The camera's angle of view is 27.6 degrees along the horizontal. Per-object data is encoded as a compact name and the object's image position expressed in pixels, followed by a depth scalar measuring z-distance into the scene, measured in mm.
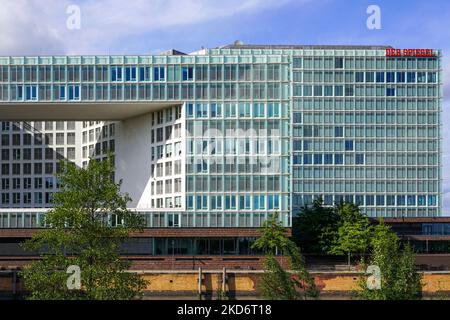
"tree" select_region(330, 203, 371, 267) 99625
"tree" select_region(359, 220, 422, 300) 51719
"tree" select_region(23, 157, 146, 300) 48031
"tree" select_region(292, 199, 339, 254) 104625
